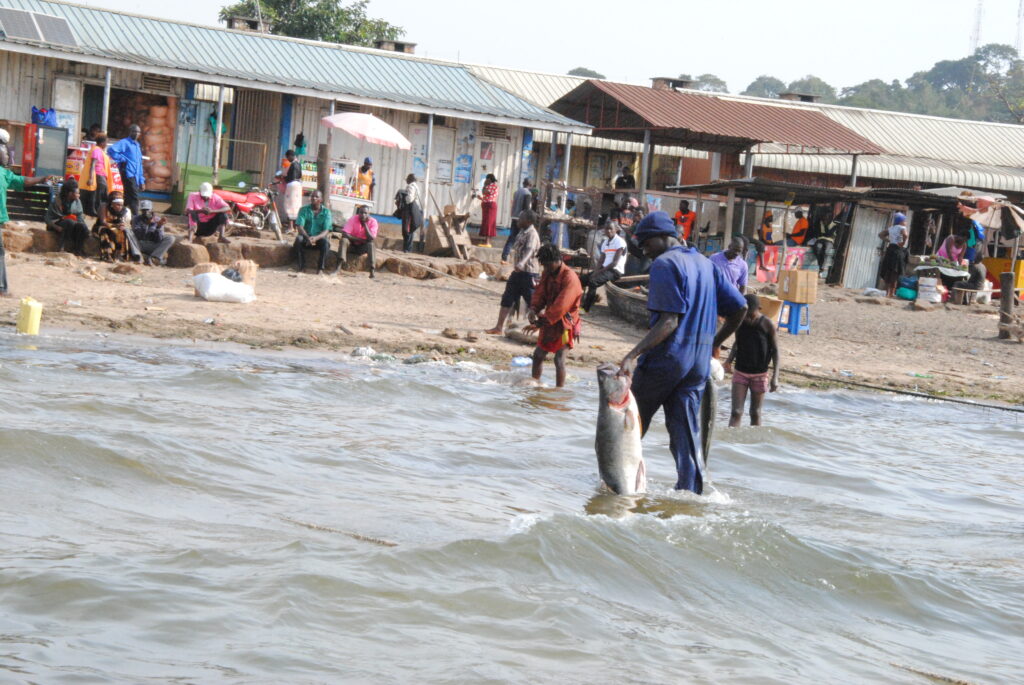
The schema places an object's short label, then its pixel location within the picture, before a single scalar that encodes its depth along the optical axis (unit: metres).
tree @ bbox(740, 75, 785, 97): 137.88
